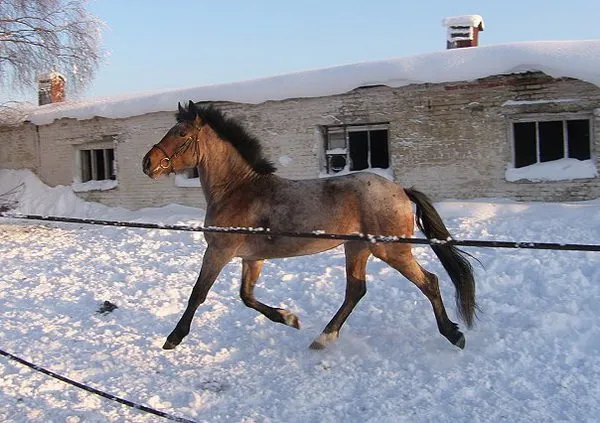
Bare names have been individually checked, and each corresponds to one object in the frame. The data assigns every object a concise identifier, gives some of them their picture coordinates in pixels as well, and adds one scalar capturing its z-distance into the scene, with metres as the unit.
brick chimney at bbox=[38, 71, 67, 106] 16.17
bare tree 13.50
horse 4.34
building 8.54
